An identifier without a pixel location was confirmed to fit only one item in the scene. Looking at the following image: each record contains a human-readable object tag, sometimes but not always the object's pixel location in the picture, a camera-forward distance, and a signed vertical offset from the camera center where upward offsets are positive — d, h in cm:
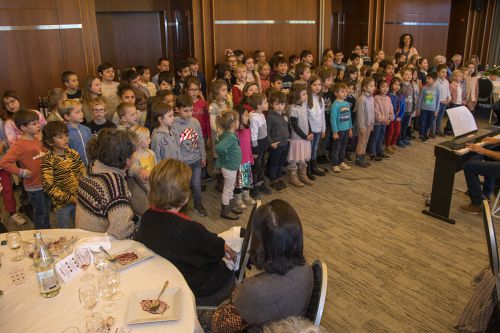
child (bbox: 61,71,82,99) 555 -41
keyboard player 450 -132
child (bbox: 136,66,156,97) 620 -42
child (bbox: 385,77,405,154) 664 -104
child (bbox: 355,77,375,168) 612 -92
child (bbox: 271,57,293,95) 690 -40
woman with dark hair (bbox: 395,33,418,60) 938 -2
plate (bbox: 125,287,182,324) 191 -116
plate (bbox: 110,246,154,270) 234 -113
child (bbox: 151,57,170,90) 693 -25
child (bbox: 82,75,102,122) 532 -46
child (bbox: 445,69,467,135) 782 -77
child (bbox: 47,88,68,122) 480 -55
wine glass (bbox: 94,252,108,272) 229 -112
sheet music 497 -86
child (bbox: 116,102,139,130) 424 -62
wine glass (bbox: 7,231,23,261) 256 -111
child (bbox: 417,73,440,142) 732 -95
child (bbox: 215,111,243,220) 451 -112
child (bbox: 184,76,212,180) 535 -74
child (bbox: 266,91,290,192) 527 -97
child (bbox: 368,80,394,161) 638 -105
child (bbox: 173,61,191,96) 642 -32
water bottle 211 -109
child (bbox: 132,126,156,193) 380 -89
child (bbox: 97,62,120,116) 566 -45
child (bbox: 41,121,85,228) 353 -98
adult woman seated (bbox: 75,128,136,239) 269 -86
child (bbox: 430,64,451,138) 743 -78
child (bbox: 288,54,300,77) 812 -25
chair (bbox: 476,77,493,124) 868 -94
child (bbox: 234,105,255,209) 477 -124
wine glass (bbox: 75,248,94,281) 233 -111
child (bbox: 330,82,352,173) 589 -101
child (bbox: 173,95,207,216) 449 -92
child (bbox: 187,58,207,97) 667 -29
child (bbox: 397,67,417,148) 691 -82
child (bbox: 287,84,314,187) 549 -112
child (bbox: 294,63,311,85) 641 -36
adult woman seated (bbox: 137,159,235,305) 238 -103
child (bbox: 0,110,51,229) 403 -98
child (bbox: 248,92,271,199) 503 -99
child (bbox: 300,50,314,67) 824 -17
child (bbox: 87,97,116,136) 453 -68
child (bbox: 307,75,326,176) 560 -79
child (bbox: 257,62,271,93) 678 -40
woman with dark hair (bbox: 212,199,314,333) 198 -104
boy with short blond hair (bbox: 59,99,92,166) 419 -73
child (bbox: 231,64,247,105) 595 -49
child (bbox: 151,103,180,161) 420 -82
